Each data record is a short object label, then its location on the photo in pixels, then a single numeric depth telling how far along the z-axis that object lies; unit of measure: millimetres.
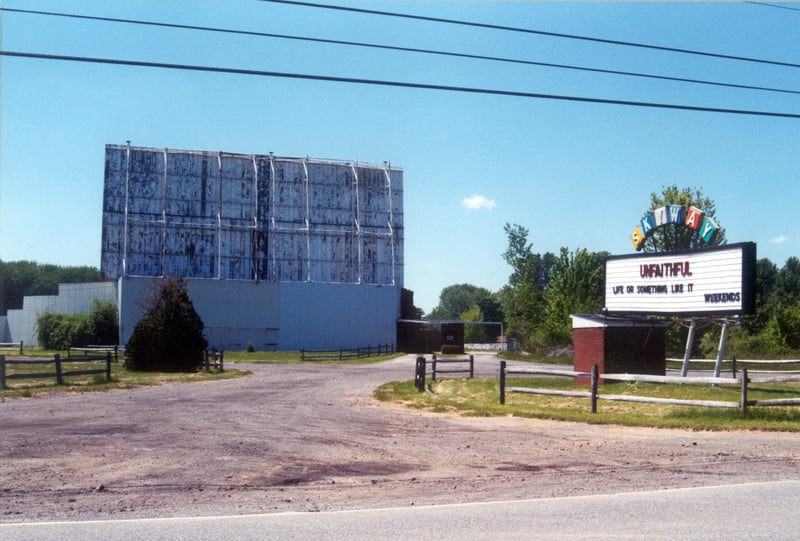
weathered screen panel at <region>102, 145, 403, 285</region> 65125
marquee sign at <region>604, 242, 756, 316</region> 23094
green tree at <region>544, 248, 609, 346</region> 57594
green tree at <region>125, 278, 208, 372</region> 38588
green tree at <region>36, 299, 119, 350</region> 65625
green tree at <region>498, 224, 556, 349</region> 69000
